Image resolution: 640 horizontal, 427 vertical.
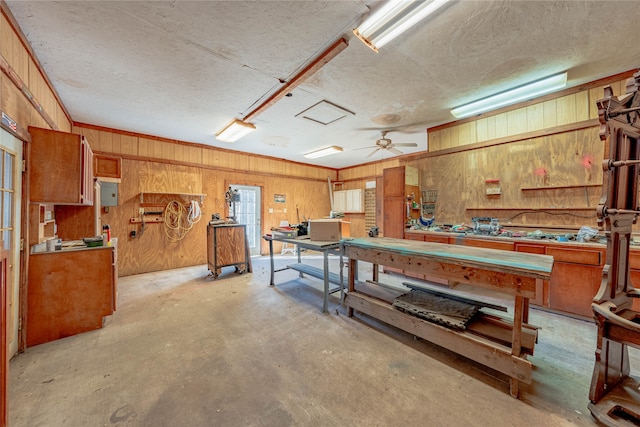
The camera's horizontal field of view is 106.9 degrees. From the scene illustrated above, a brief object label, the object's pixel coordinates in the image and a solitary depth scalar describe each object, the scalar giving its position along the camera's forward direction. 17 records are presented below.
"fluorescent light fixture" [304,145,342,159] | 5.96
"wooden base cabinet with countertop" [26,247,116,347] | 2.31
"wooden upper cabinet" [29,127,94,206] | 2.26
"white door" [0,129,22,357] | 1.89
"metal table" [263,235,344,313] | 2.90
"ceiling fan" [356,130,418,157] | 4.70
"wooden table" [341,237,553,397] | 1.63
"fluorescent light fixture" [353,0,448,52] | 1.81
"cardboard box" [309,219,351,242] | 3.05
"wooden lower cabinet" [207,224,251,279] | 4.47
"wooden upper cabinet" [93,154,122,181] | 4.18
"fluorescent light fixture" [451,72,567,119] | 2.86
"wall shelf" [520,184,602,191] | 3.18
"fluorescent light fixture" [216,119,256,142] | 4.26
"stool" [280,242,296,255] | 6.97
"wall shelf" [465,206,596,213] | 3.21
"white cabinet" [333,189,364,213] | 7.66
